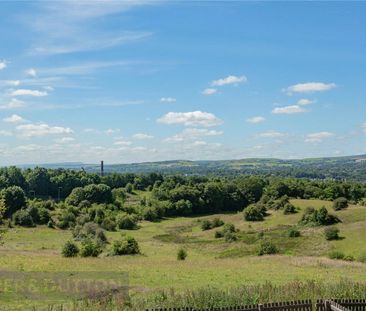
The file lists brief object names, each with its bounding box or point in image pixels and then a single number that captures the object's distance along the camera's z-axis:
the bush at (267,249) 60.65
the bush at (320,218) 87.44
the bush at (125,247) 57.75
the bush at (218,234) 91.53
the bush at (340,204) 103.18
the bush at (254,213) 109.00
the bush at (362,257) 49.44
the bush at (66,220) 99.48
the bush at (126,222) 104.69
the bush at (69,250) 53.62
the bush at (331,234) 71.53
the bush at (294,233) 80.19
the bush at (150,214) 121.25
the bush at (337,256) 51.87
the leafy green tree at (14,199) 106.88
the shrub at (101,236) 77.56
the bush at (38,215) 98.88
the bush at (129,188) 166.25
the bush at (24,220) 96.75
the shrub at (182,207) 130.68
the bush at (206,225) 104.12
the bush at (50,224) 97.81
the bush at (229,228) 93.19
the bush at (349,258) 49.75
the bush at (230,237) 83.41
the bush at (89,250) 54.78
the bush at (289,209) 109.39
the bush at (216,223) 105.44
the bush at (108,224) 100.12
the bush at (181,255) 54.97
